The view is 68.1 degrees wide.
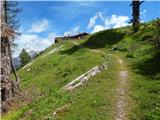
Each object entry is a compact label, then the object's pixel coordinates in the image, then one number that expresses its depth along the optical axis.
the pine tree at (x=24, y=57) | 40.37
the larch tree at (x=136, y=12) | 20.12
